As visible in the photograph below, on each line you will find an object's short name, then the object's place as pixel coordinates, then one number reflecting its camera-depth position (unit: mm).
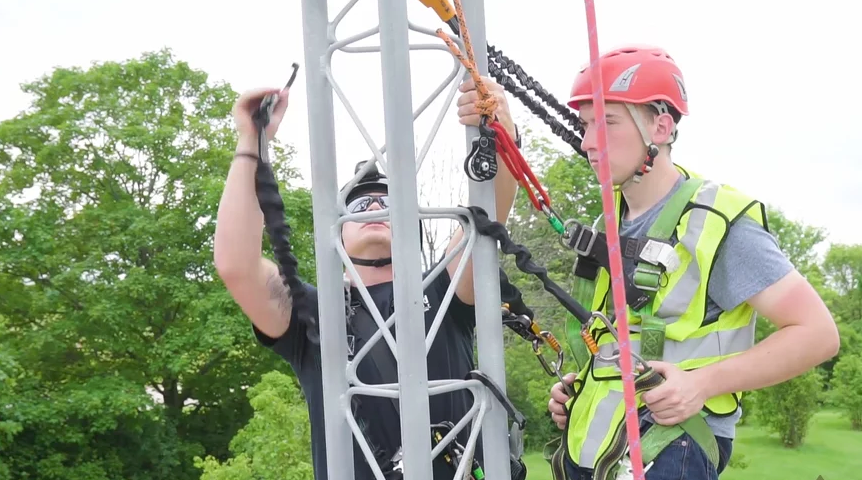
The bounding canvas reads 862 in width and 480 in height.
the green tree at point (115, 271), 15438
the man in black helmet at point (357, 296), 2289
